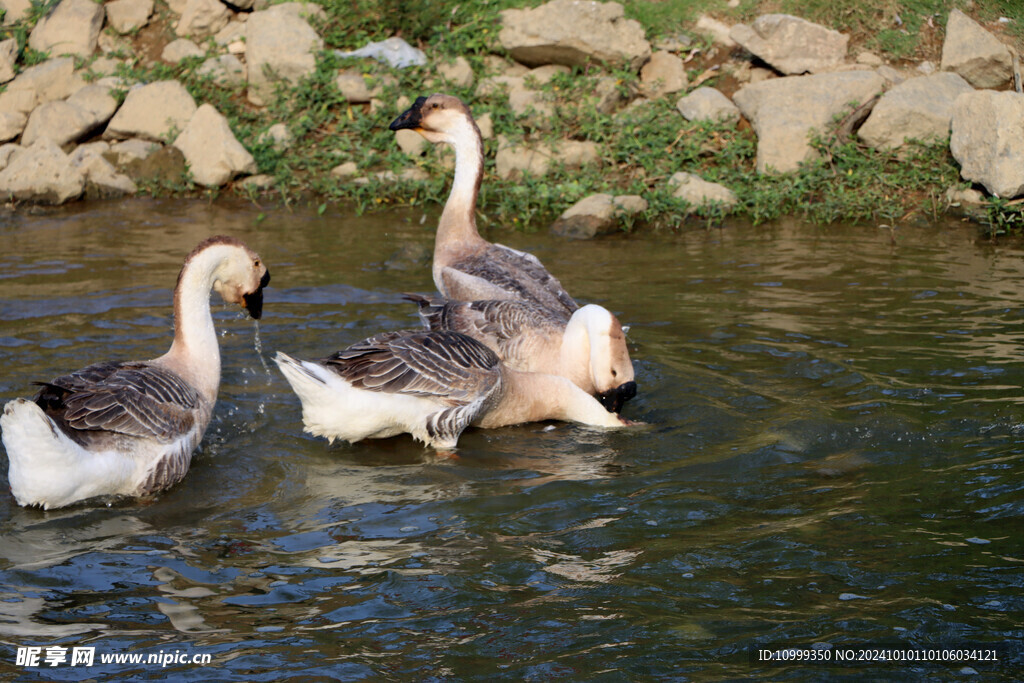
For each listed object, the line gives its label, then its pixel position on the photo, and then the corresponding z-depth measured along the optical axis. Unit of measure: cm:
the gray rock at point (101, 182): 1252
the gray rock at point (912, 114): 1155
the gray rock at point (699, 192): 1144
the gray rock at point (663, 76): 1319
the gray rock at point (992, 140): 1039
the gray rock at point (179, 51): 1411
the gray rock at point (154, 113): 1296
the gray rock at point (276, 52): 1361
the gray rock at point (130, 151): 1280
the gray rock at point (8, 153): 1259
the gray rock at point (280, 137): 1302
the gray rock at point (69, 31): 1423
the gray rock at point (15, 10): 1480
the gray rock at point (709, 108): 1253
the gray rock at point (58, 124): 1292
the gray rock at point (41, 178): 1209
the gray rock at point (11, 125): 1307
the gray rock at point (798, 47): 1273
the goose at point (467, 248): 803
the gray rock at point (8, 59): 1384
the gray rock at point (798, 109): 1185
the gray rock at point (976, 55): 1215
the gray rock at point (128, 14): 1459
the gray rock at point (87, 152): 1258
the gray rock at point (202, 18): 1439
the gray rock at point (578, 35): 1313
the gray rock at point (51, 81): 1373
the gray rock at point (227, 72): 1380
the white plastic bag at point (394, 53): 1352
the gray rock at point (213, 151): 1245
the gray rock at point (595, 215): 1105
